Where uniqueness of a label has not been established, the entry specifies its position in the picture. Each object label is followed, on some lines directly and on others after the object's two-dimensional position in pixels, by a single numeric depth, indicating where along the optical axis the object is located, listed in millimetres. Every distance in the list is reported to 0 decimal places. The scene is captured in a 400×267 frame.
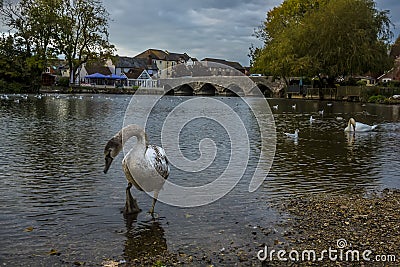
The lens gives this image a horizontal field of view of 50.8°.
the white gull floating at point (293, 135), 16825
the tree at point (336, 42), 48562
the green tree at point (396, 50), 88062
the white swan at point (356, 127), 19172
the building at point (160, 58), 129462
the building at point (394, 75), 75456
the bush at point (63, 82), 78500
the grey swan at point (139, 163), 6344
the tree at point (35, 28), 62747
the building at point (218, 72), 85556
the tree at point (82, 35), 66188
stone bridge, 75819
